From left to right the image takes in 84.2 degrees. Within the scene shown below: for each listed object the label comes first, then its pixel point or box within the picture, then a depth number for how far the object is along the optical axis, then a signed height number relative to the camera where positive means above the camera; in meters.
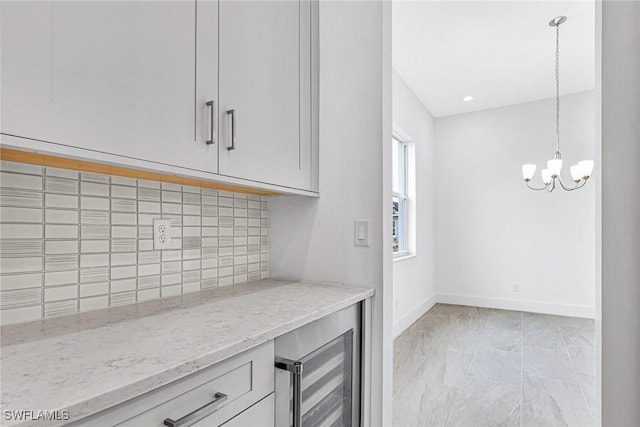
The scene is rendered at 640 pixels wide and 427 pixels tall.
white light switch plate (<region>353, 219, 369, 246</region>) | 1.52 -0.06
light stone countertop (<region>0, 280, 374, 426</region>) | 0.57 -0.28
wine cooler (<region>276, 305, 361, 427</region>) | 0.99 -0.50
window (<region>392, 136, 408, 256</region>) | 4.44 +0.26
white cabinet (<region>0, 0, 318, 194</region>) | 0.73 +0.36
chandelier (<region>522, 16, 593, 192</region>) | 2.99 +0.53
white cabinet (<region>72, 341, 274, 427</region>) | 0.62 -0.38
